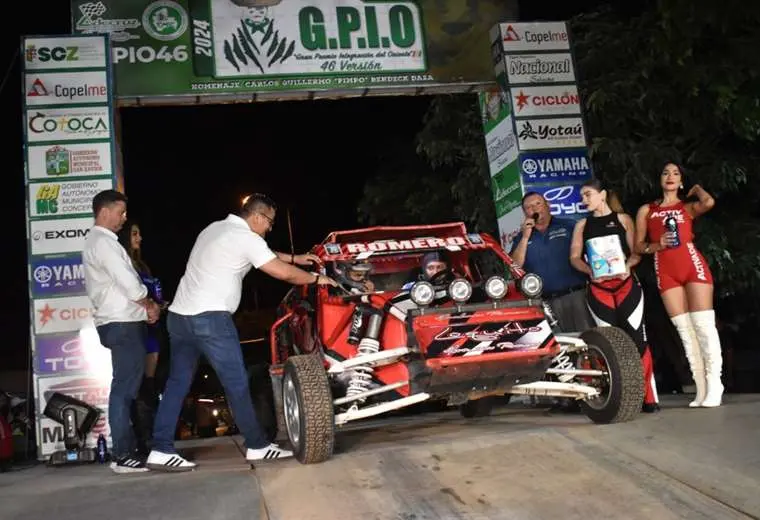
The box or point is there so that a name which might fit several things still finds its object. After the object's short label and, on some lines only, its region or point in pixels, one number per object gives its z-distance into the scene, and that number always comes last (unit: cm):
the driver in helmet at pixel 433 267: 624
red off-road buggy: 525
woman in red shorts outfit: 654
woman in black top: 659
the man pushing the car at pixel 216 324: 570
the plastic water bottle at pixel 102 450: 685
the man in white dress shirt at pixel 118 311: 579
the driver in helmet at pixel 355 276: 613
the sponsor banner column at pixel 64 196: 746
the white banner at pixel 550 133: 890
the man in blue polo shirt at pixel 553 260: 722
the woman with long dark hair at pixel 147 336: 673
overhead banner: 846
